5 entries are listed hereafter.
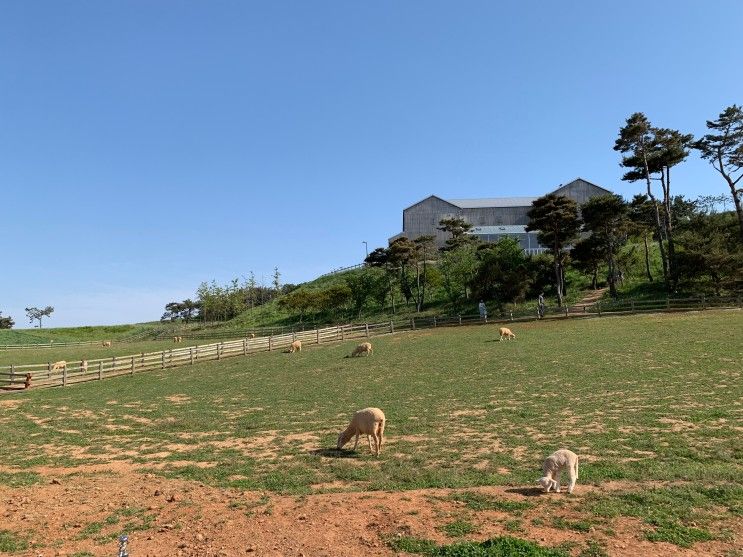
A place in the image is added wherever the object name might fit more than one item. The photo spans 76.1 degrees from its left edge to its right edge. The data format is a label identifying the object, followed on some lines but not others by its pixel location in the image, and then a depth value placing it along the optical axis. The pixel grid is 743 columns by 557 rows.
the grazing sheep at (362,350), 27.53
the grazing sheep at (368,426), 9.84
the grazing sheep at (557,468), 7.28
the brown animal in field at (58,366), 26.44
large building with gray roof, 76.12
